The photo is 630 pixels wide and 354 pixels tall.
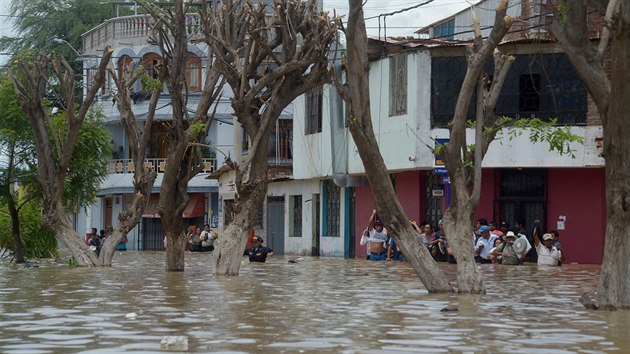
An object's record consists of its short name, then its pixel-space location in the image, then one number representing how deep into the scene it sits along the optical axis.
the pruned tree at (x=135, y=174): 29.31
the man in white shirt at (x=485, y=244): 33.31
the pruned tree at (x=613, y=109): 14.43
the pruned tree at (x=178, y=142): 26.77
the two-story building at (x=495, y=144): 34.81
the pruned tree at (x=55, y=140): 29.22
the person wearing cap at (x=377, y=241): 36.59
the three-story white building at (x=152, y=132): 56.66
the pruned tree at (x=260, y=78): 24.61
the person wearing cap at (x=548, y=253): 32.03
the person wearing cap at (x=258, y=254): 34.81
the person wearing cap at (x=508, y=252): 32.41
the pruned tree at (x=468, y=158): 17.72
